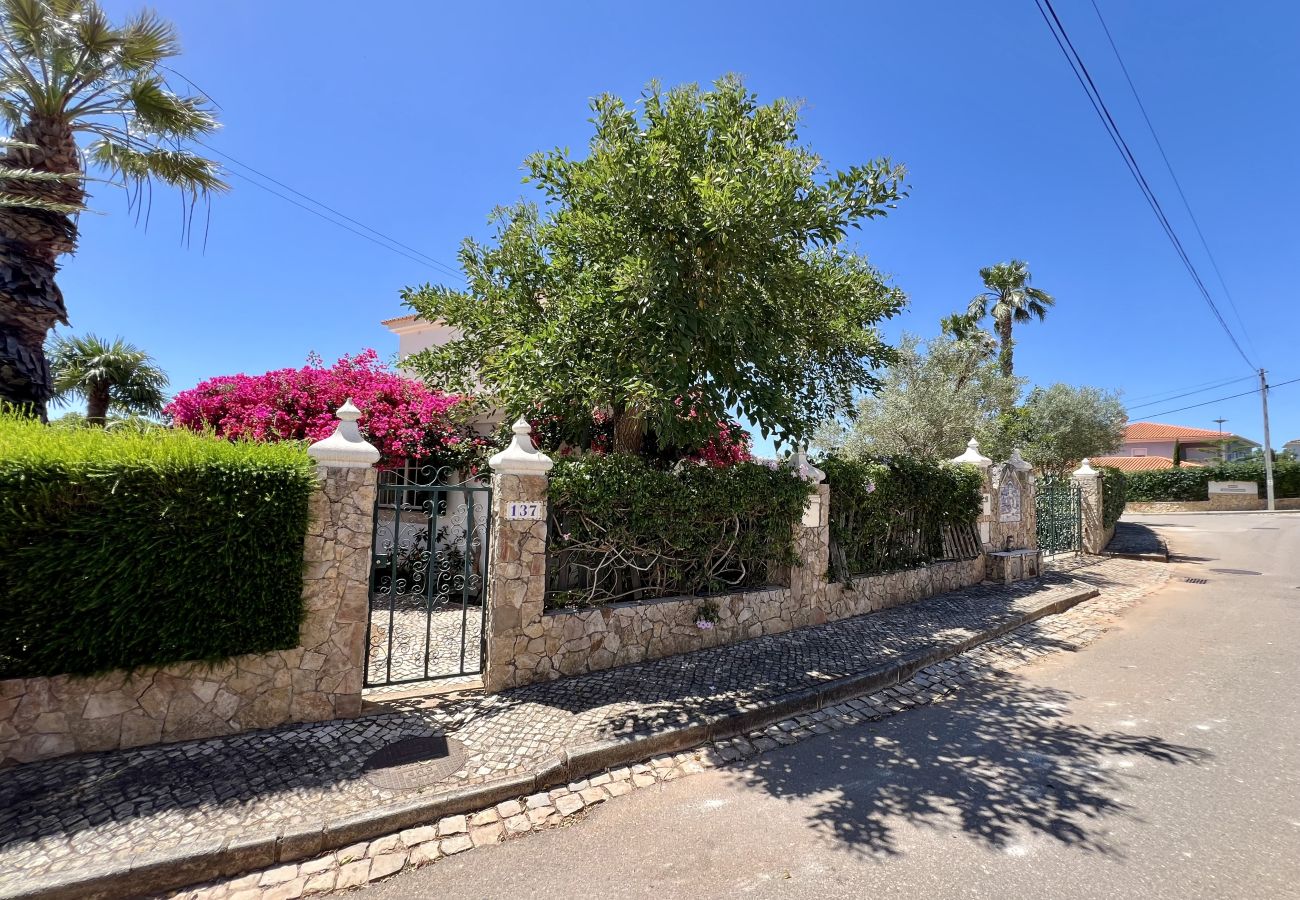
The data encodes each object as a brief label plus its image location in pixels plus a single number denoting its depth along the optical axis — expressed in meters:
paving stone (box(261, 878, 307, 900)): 2.82
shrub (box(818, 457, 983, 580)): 8.10
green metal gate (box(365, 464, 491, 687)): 5.36
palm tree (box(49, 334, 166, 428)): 13.62
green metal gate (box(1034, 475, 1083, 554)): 13.79
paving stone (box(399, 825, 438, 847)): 3.22
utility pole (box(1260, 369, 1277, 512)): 29.67
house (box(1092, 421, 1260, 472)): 42.88
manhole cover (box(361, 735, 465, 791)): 3.66
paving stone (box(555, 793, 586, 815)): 3.55
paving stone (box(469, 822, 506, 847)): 3.25
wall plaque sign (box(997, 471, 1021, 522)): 10.98
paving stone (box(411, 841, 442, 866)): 3.06
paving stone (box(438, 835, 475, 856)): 3.16
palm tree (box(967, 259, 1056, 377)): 26.77
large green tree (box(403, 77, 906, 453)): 5.23
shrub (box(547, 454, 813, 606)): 5.83
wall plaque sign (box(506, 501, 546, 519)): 5.21
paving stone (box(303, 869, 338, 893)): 2.86
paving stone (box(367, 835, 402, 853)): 3.14
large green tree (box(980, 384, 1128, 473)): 20.30
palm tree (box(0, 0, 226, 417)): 6.11
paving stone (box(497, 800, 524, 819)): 3.51
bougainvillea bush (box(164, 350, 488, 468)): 9.28
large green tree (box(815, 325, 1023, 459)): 14.82
